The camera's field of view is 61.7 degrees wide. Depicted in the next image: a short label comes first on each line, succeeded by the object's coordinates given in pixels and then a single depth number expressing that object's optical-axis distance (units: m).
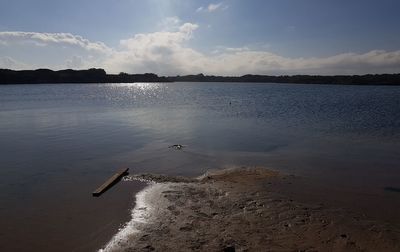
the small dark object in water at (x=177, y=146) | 20.14
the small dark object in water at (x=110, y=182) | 12.21
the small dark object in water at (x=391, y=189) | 12.57
